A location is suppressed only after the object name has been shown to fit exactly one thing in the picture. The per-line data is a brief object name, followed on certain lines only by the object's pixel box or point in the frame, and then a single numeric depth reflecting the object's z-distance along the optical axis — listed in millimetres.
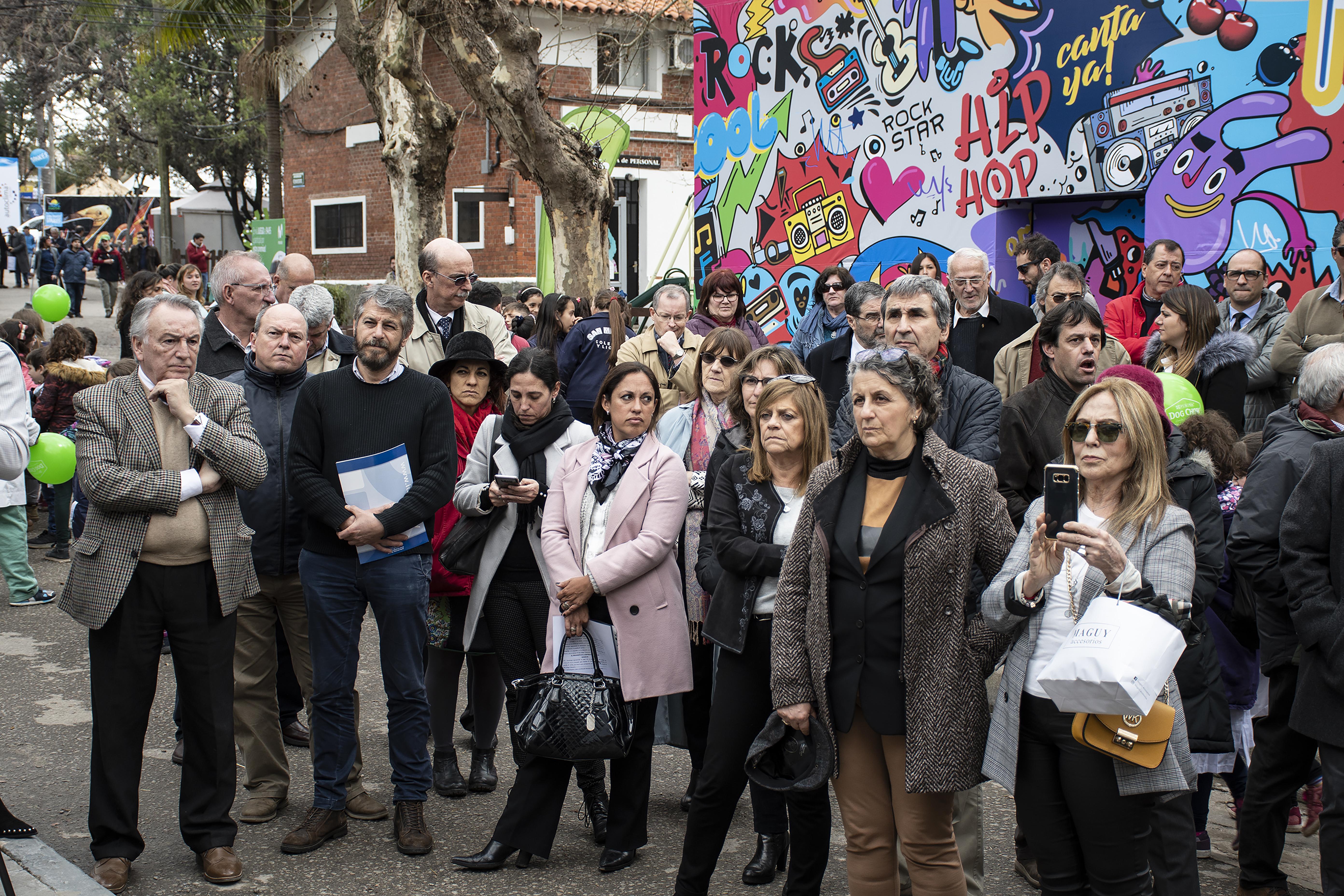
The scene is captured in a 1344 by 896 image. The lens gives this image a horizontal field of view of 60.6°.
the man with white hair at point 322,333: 5957
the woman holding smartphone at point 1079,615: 3268
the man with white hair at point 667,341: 7215
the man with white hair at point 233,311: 5891
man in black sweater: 4758
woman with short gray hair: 3490
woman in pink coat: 4551
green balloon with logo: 5355
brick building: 25891
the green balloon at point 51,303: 12797
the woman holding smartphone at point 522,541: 4969
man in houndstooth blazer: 4312
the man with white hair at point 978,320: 7430
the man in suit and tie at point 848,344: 5941
